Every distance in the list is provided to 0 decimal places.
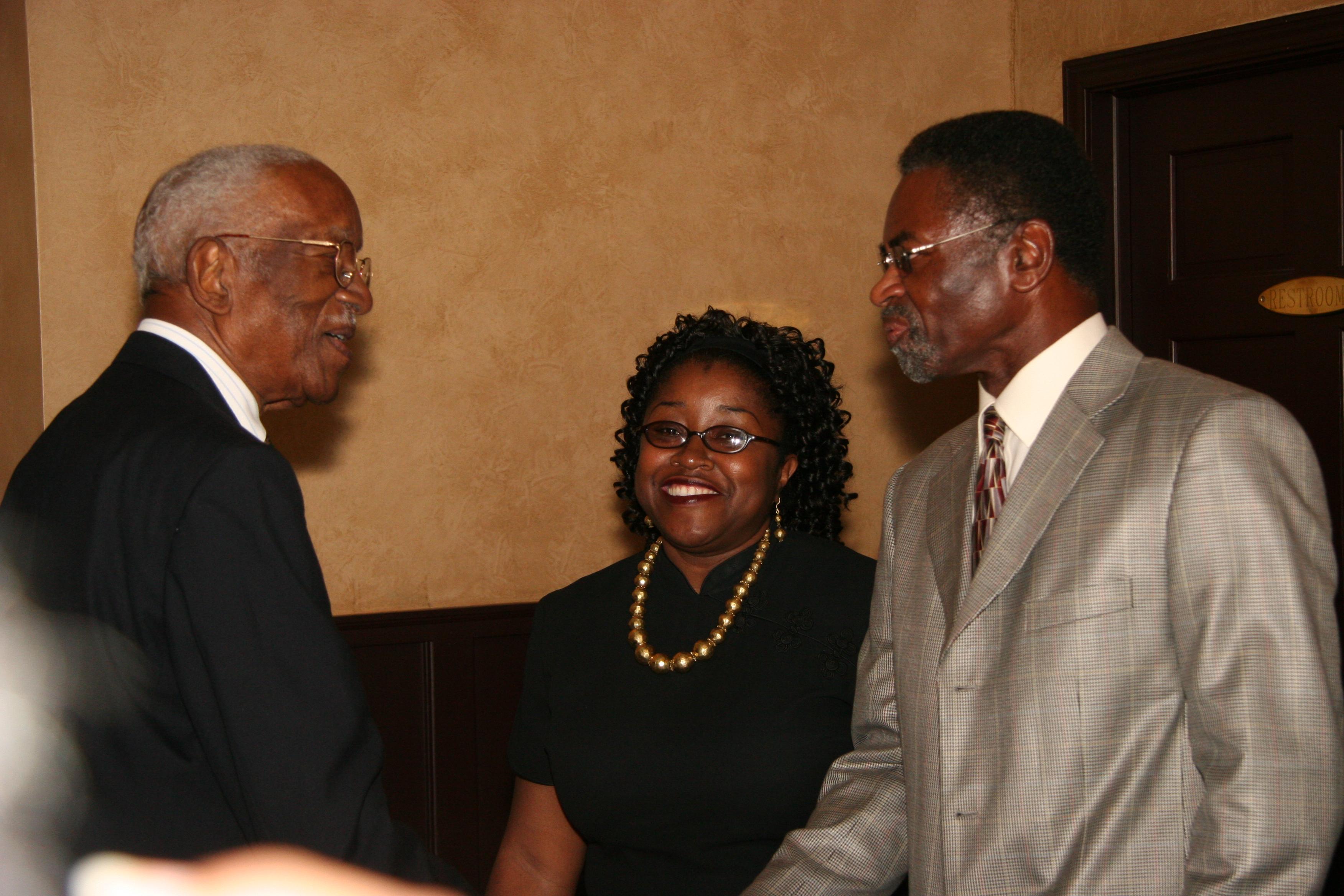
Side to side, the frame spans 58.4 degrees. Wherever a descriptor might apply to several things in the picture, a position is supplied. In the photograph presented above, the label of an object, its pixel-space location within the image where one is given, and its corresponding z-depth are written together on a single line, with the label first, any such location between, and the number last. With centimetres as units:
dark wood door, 337
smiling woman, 204
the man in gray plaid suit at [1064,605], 135
